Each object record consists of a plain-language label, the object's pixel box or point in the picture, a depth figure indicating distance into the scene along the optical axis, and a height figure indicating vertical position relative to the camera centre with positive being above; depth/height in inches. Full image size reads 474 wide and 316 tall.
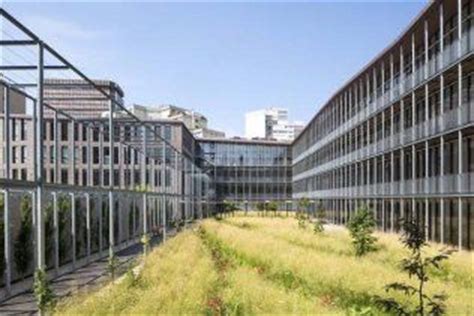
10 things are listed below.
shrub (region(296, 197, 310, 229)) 1830.0 -116.9
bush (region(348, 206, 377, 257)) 1026.3 -84.6
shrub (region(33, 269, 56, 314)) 462.0 -75.9
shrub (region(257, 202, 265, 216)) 3890.7 -170.6
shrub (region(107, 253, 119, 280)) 703.7 -89.2
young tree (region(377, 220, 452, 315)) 333.9 -40.8
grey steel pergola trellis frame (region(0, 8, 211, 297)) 619.2 -7.8
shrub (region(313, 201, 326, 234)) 1504.7 -109.8
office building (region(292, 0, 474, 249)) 1185.7 +98.1
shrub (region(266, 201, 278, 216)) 3736.0 -161.6
